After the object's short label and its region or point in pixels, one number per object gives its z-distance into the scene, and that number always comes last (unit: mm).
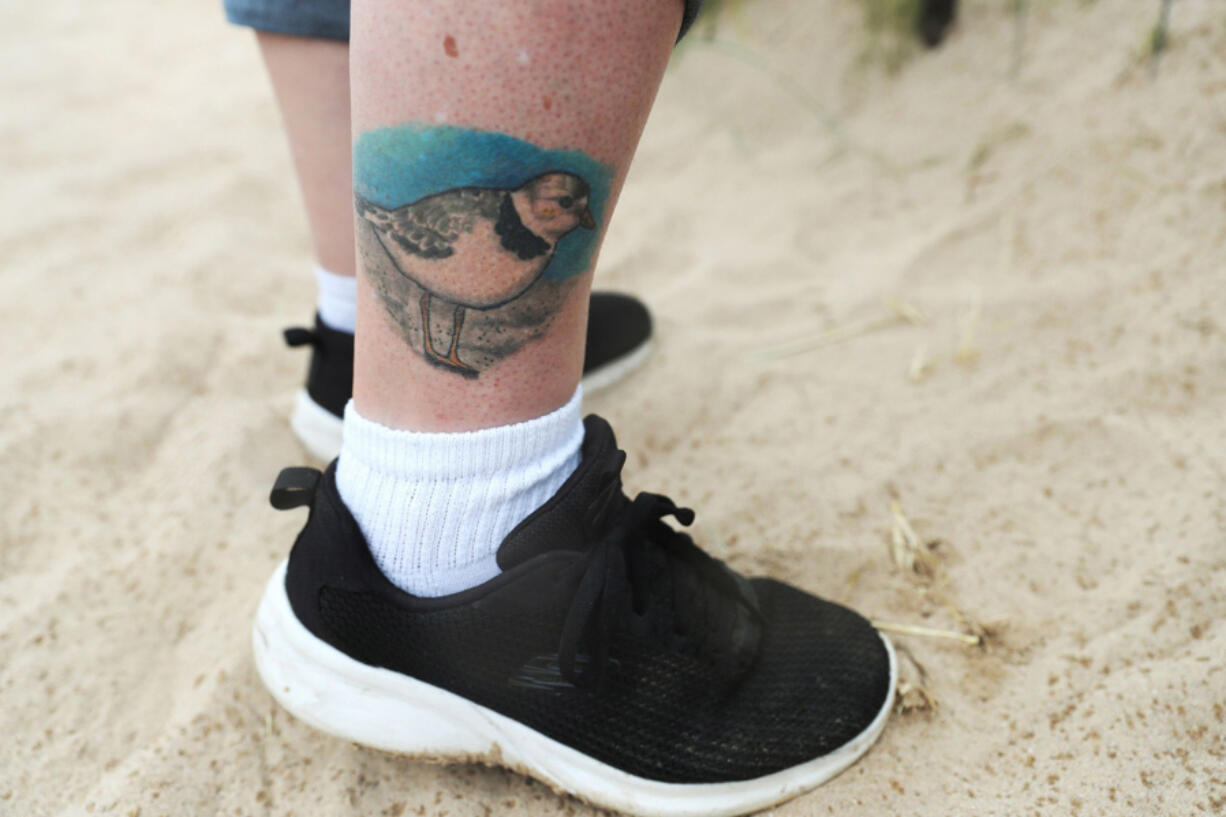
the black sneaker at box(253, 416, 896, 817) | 737
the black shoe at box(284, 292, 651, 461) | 1132
